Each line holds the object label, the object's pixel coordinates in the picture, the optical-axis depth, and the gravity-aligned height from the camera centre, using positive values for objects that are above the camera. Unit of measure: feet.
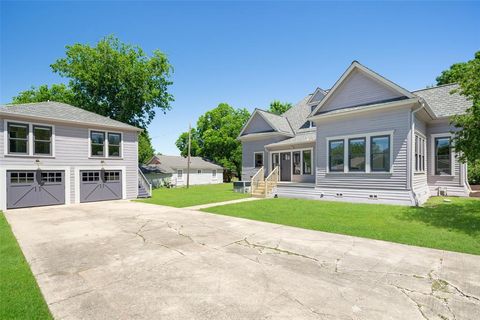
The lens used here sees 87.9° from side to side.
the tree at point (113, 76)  88.38 +30.58
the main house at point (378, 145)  41.09 +2.78
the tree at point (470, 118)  28.37 +4.91
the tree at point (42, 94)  114.11 +32.13
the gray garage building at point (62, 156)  46.75 +1.04
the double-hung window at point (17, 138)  46.71 +4.50
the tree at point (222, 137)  145.38 +14.22
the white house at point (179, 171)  108.99 -4.69
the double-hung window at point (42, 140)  49.44 +4.32
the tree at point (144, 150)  179.52 +8.26
